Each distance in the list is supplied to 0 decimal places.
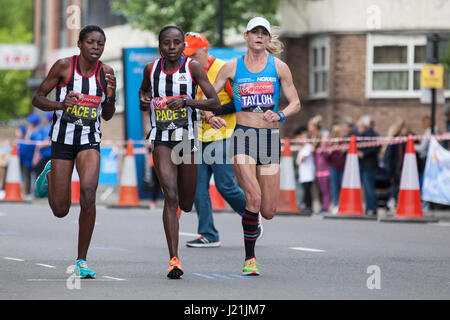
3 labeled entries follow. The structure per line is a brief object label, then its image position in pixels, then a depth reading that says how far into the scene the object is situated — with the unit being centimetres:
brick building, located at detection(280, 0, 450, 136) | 2705
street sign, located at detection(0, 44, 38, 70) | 2922
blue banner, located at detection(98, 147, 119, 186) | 2348
